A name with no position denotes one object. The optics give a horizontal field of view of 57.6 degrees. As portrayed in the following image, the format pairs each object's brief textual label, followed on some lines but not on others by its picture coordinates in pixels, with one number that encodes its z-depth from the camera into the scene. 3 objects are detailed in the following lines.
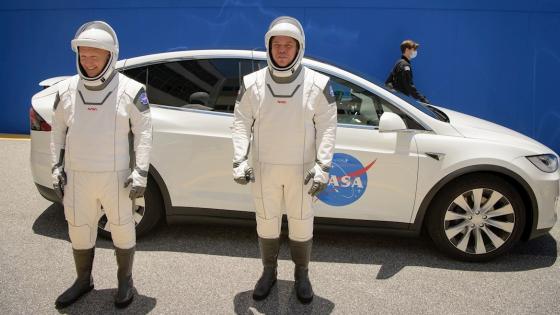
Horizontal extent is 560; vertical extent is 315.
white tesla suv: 4.02
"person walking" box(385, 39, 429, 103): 6.97
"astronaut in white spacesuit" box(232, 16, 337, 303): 3.14
